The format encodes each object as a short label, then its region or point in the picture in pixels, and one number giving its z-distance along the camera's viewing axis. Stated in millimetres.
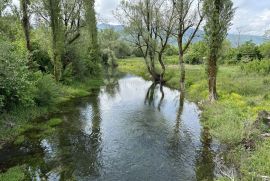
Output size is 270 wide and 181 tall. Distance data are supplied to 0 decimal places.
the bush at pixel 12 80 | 11526
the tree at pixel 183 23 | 22872
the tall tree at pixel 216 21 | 16801
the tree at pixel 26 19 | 19602
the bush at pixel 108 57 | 46972
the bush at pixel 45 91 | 15546
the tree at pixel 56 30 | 20469
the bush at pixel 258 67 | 23992
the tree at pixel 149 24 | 25798
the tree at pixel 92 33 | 28752
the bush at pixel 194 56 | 41697
